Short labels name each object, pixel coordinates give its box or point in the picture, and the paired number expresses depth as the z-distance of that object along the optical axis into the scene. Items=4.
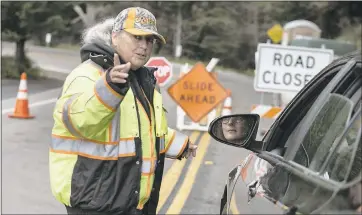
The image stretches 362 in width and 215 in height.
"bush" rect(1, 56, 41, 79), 20.64
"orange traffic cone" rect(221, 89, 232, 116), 13.31
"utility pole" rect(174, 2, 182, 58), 48.50
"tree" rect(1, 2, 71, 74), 20.33
